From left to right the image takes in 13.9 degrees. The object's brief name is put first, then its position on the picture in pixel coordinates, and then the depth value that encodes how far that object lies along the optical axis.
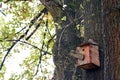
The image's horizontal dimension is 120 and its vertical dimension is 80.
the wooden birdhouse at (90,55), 4.79
